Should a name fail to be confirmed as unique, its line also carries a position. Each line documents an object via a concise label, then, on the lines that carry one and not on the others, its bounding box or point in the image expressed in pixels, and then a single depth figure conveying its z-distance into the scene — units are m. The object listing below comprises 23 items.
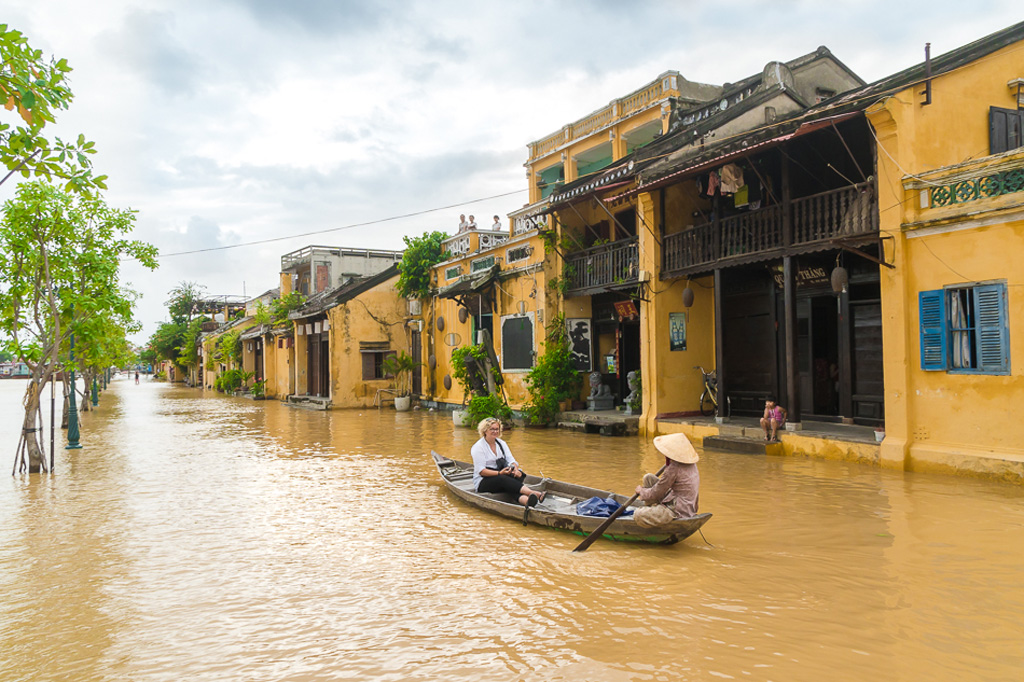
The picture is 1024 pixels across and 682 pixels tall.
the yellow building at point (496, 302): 18.45
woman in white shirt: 8.05
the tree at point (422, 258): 24.61
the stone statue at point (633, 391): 16.14
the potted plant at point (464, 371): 18.18
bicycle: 15.13
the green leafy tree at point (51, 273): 11.17
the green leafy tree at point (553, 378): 17.38
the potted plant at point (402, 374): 25.30
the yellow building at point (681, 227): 13.25
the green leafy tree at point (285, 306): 32.78
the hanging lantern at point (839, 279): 10.84
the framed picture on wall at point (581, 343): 18.05
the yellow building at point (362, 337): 26.80
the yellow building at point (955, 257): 8.99
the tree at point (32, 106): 3.56
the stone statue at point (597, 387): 17.66
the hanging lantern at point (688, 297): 14.52
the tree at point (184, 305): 66.06
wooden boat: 6.31
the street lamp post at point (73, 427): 14.85
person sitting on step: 11.90
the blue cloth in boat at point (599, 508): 6.81
